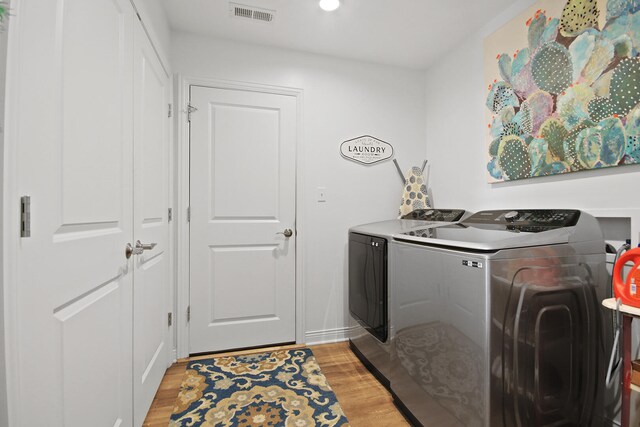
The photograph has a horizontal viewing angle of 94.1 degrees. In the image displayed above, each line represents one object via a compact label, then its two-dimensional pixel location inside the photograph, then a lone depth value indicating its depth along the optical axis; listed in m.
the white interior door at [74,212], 0.69
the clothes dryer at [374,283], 1.86
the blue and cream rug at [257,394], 1.55
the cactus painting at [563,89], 1.32
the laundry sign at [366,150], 2.58
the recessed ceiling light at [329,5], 1.85
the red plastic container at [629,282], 1.07
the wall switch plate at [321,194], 2.50
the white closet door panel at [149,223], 1.43
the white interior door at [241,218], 2.25
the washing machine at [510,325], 1.12
